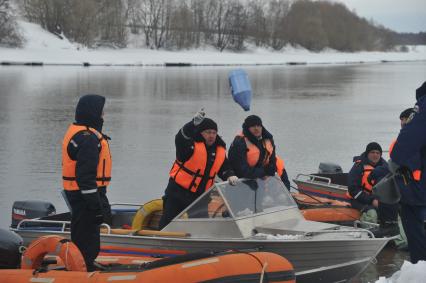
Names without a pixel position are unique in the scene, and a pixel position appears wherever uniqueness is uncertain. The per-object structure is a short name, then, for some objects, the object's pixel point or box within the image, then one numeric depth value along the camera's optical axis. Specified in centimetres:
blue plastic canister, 1342
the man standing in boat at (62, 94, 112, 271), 855
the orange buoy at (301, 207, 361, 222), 1332
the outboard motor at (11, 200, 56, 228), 1271
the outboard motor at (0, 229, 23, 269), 939
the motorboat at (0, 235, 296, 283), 777
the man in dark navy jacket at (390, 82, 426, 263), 687
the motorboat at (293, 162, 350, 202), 1574
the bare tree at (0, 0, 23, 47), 9584
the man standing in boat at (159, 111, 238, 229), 1053
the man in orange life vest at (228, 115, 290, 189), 1132
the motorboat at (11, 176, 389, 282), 969
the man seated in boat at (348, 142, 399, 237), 1300
